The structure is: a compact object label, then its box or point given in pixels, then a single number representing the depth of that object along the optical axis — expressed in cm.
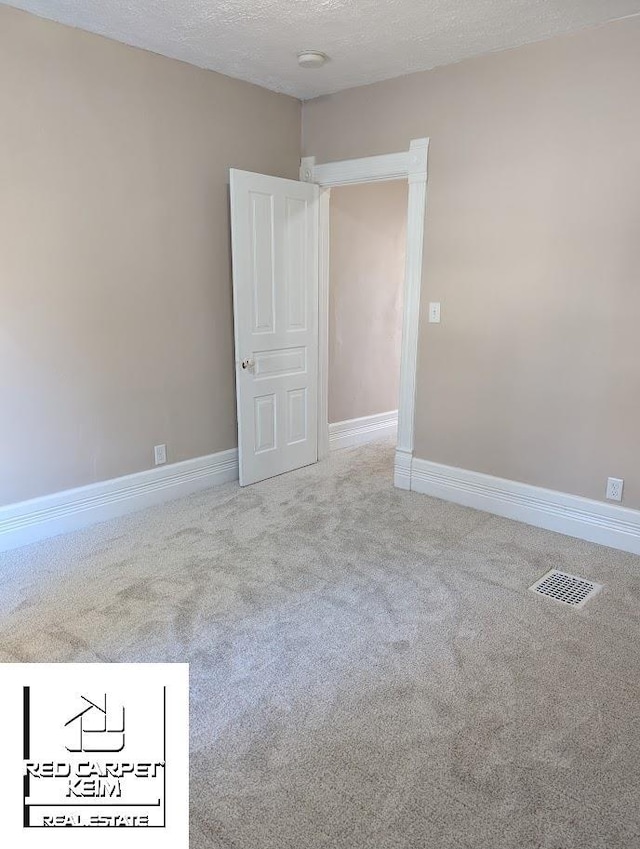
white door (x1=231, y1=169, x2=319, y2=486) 384
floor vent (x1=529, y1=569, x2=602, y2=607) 269
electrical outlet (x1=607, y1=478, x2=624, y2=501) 315
